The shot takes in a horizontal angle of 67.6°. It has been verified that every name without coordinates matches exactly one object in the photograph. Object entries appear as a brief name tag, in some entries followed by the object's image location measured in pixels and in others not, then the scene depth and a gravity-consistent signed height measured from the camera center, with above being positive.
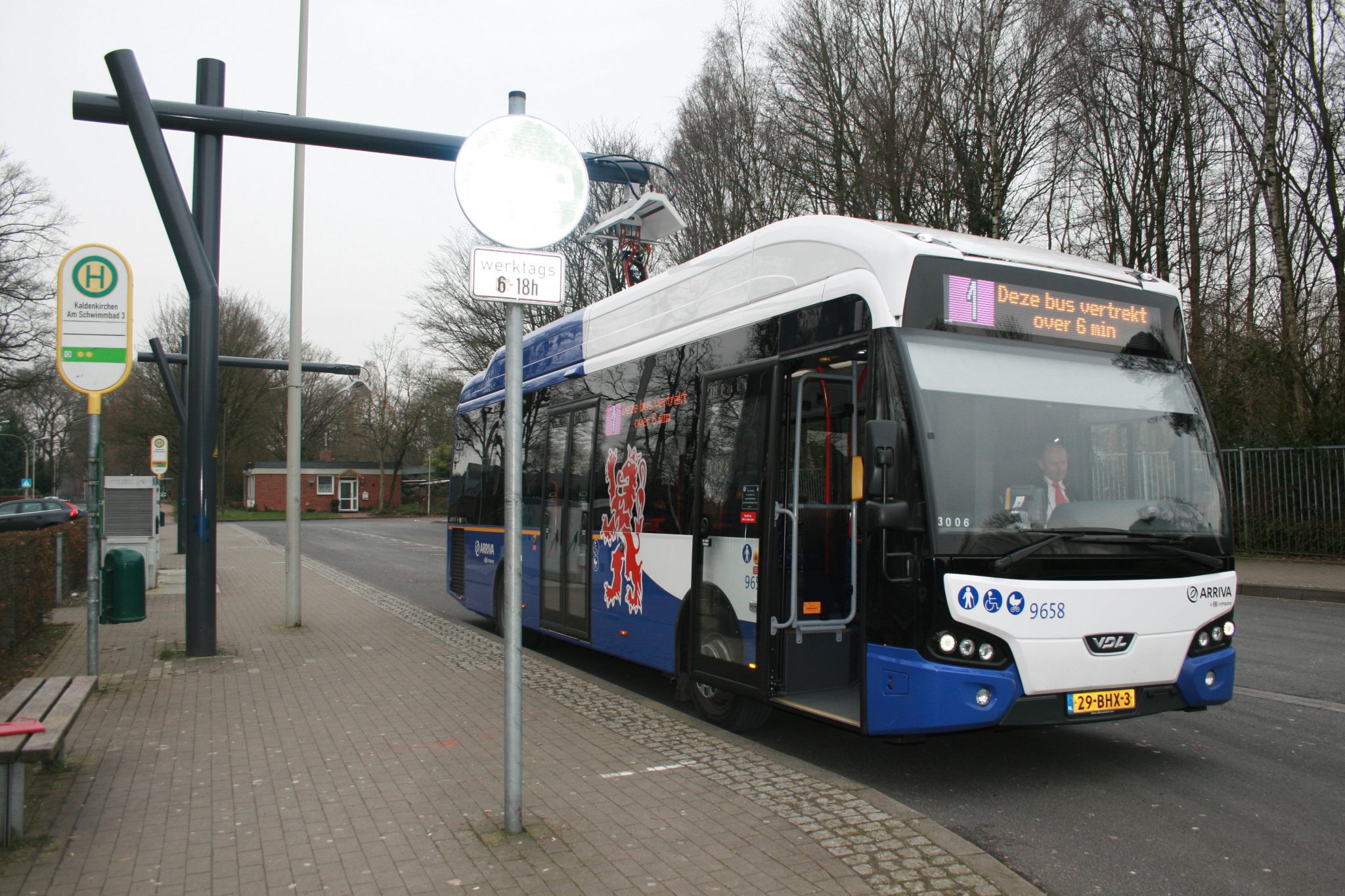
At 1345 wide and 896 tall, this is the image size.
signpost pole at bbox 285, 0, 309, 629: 11.56 +1.24
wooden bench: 4.26 -1.17
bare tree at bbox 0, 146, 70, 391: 34.41 +6.56
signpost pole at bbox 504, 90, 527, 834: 4.36 -0.39
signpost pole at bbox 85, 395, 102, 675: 7.65 -0.45
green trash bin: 8.28 -0.81
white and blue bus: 5.14 -0.03
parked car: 31.97 -0.71
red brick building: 70.56 +0.30
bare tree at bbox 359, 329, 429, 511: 62.12 +5.01
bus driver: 5.39 +0.09
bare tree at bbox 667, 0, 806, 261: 27.61 +9.54
